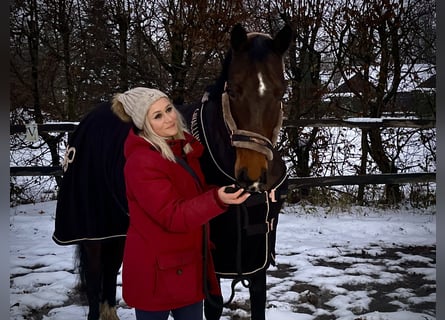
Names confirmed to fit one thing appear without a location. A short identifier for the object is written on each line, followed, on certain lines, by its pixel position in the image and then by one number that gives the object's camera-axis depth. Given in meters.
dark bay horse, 1.59
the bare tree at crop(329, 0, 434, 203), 5.26
